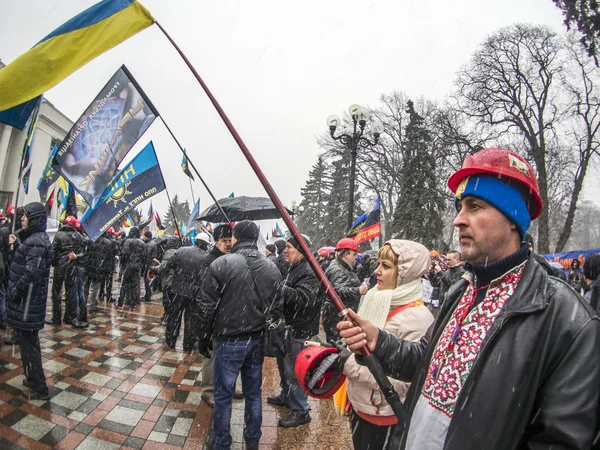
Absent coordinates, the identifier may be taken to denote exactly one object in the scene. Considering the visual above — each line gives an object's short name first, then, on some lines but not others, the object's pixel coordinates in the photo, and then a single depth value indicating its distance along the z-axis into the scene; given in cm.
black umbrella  632
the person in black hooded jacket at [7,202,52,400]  374
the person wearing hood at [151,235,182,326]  650
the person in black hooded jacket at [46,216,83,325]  645
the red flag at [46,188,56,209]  1089
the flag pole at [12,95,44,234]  401
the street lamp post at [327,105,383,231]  988
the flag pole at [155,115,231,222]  405
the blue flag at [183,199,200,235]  1075
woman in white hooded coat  213
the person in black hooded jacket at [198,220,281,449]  306
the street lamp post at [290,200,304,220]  1810
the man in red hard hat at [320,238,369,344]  480
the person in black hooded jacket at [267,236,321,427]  370
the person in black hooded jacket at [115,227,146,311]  866
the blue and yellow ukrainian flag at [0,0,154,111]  220
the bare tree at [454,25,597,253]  1817
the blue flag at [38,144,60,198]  857
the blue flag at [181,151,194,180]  832
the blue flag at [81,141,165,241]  555
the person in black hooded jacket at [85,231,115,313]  809
